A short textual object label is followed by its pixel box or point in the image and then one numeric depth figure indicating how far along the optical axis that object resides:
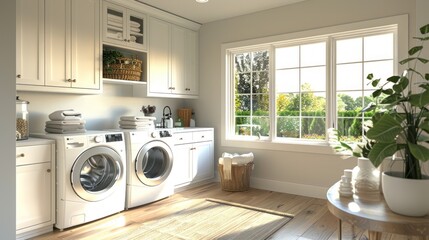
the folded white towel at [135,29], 3.68
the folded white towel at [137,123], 3.46
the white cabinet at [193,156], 3.89
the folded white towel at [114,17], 3.42
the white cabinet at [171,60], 3.95
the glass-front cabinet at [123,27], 3.40
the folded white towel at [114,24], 3.42
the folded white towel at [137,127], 3.46
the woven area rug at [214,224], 2.55
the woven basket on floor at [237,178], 3.88
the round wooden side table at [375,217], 1.28
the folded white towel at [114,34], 3.43
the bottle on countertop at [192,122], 4.61
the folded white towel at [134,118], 3.46
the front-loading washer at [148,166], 3.22
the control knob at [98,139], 2.86
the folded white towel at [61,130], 2.88
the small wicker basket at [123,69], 3.48
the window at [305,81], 3.39
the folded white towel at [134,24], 3.67
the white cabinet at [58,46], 2.71
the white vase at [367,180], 1.62
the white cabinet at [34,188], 2.41
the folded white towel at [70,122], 2.89
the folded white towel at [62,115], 2.88
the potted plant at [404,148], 1.32
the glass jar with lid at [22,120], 2.58
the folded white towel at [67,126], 2.89
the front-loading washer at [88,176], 2.65
